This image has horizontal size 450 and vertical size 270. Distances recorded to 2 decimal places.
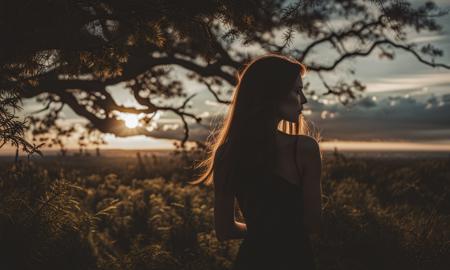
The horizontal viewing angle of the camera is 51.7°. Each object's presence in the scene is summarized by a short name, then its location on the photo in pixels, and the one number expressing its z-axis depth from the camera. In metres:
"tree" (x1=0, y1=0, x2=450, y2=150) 4.33
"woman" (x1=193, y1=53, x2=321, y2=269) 2.58
